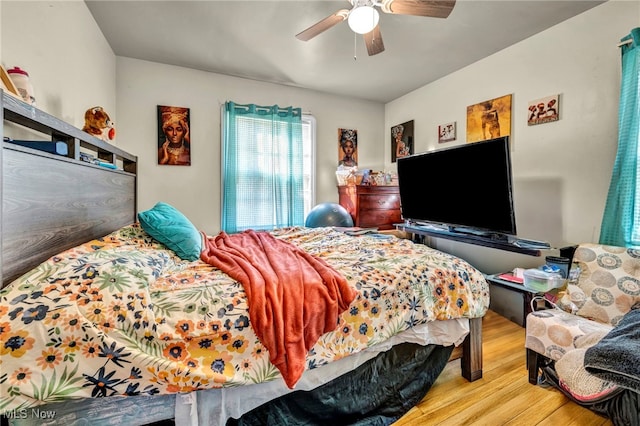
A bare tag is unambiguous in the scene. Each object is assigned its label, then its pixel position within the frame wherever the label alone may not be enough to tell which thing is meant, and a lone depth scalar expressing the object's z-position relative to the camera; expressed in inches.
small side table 80.2
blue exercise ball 128.7
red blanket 38.7
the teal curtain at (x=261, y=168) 127.2
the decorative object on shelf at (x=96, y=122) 71.1
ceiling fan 62.5
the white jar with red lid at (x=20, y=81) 46.2
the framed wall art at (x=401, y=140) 149.6
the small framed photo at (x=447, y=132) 125.2
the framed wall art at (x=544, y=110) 90.3
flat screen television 85.5
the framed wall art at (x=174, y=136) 118.3
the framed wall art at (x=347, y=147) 156.4
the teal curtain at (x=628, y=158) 70.6
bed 31.0
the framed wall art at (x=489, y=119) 104.7
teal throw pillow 61.8
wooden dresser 138.8
